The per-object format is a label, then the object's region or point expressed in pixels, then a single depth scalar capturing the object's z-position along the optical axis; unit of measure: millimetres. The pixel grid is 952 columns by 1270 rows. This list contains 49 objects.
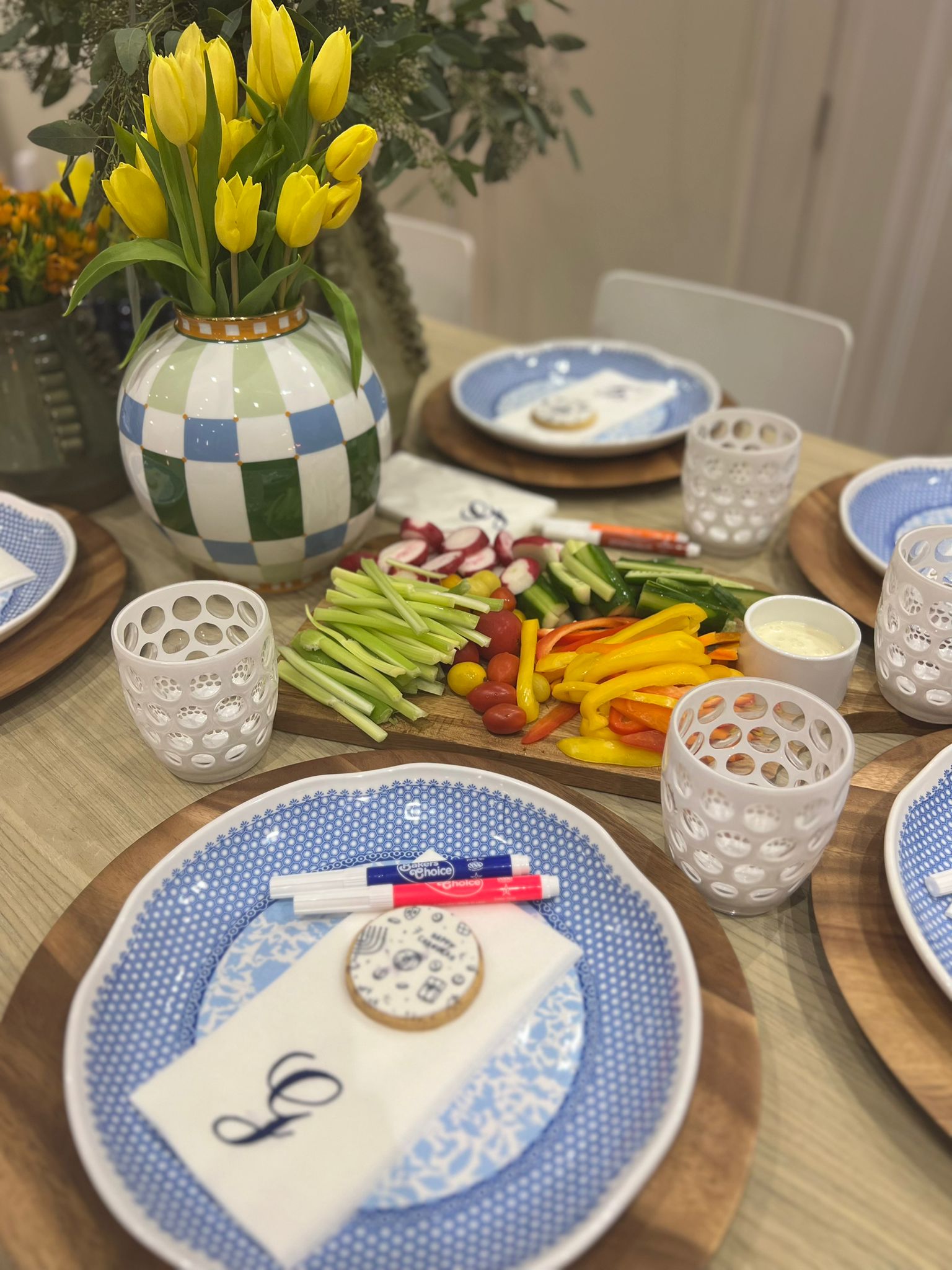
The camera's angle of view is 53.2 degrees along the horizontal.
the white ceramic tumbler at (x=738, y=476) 1165
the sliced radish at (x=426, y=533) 1170
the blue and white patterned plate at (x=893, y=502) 1218
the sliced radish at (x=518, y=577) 1098
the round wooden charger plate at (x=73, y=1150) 551
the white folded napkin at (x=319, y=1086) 567
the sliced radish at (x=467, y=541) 1150
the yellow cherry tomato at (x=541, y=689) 977
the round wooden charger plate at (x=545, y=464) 1387
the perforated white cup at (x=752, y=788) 687
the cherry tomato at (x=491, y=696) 952
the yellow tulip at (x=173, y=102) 837
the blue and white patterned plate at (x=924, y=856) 707
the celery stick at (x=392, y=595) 1013
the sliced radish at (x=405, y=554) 1138
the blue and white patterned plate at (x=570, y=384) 1420
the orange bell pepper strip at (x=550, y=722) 943
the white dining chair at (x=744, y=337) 1830
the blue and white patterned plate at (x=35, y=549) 1102
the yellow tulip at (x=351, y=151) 928
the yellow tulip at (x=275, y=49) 882
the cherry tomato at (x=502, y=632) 1008
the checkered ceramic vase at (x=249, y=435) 1014
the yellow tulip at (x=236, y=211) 894
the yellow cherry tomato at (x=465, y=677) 984
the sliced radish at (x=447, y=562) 1121
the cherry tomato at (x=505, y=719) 931
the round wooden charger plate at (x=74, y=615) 1033
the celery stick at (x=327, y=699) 949
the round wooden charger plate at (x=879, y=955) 651
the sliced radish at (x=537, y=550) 1151
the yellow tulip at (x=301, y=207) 914
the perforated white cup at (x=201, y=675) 838
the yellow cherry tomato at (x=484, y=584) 1070
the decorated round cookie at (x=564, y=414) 1468
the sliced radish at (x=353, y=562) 1129
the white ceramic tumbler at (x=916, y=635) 887
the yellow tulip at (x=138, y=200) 911
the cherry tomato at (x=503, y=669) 978
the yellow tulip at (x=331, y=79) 904
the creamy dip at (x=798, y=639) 957
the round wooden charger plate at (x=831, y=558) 1119
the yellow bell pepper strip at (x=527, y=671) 961
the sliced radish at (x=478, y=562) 1119
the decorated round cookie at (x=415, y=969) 657
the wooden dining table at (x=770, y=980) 603
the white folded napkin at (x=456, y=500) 1278
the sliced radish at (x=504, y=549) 1153
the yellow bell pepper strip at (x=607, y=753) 912
